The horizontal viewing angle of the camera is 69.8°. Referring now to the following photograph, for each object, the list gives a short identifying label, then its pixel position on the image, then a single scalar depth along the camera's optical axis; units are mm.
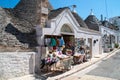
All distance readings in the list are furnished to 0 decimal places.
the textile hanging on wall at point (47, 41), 5886
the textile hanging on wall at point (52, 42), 6143
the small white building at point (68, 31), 6306
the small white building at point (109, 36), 13822
